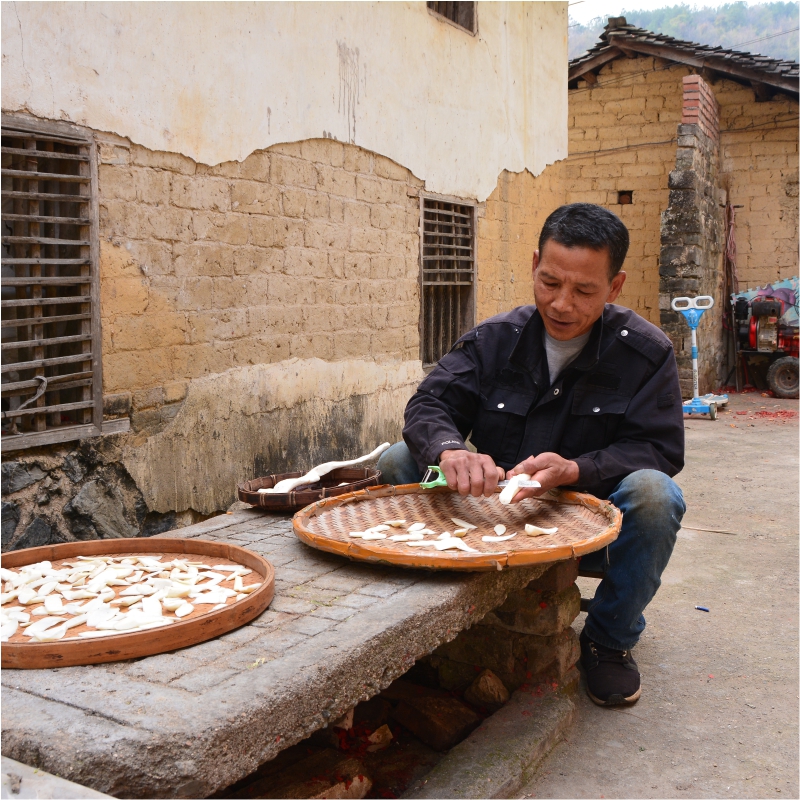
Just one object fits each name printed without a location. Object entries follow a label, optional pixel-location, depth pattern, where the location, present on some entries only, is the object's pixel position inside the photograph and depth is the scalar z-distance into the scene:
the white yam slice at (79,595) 2.04
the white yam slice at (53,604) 1.96
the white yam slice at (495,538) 2.38
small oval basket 3.06
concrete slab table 1.44
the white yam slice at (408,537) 2.39
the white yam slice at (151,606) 1.93
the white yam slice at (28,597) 2.02
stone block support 2.77
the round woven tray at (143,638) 1.71
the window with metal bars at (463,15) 7.05
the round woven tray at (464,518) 2.15
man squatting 2.64
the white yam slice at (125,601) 2.01
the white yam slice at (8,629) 1.83
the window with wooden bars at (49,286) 3.55
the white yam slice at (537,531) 2.41
